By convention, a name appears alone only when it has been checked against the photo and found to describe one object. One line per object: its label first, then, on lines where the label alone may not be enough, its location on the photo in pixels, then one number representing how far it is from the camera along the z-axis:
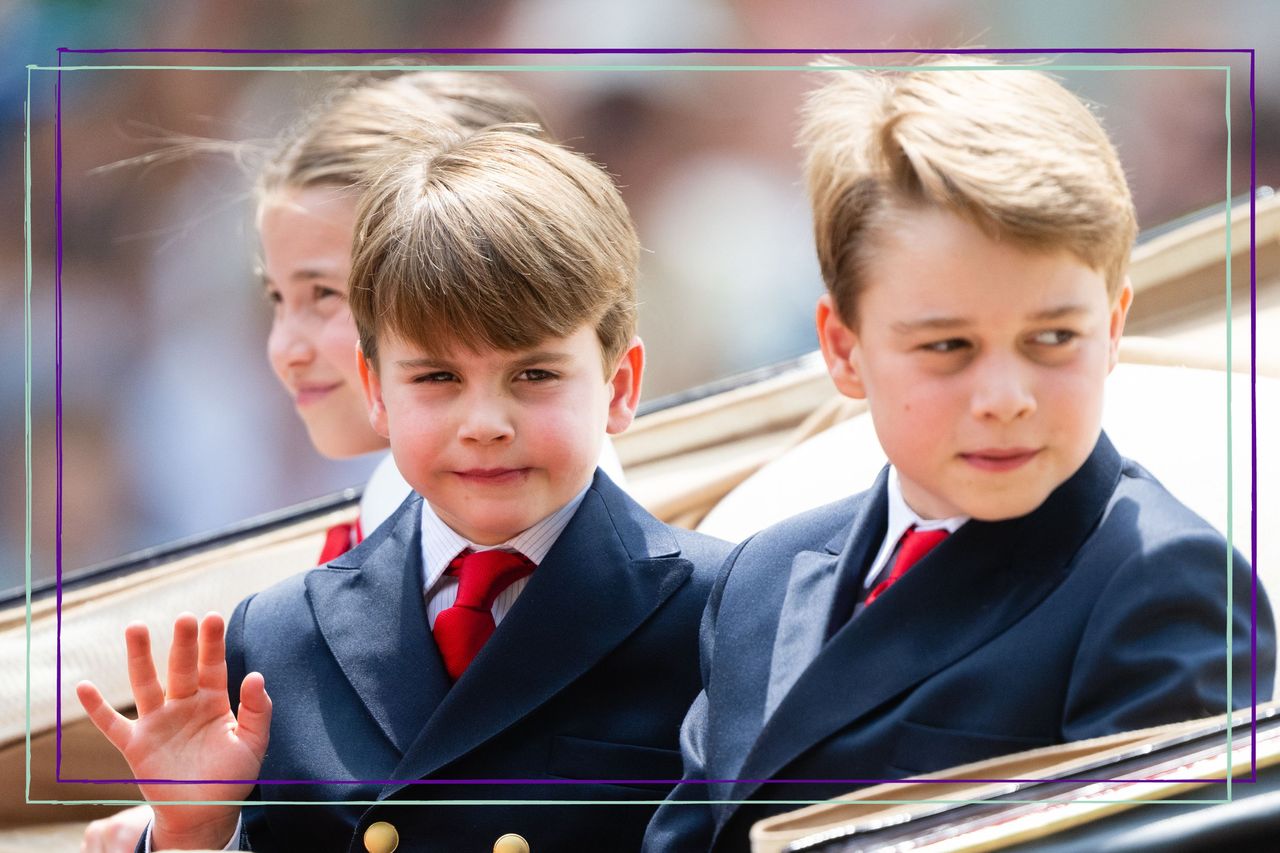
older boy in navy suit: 7.38
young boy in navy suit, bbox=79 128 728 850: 7.44
